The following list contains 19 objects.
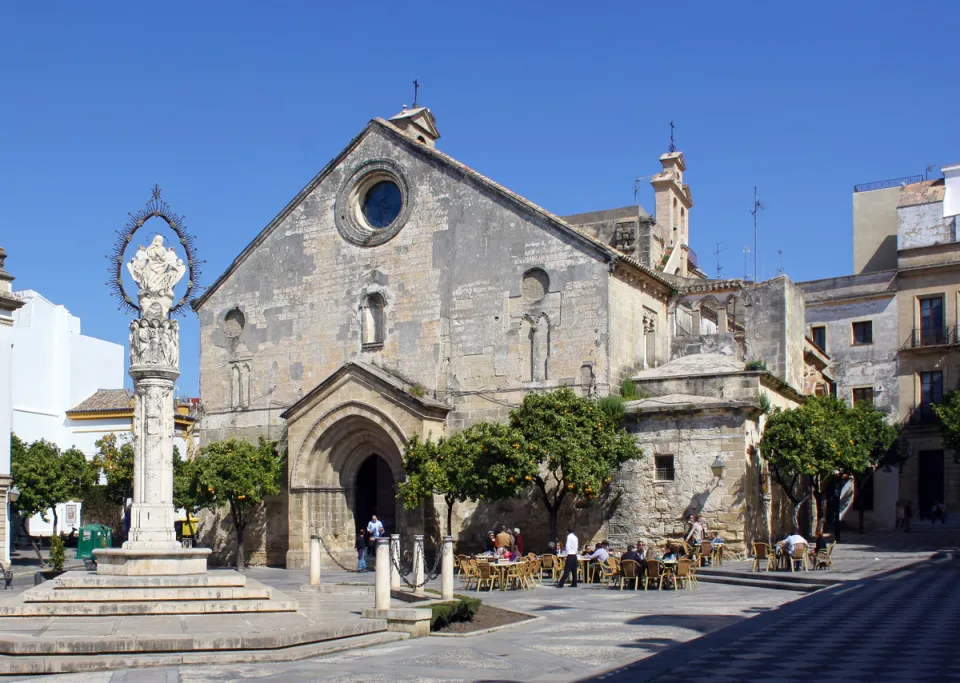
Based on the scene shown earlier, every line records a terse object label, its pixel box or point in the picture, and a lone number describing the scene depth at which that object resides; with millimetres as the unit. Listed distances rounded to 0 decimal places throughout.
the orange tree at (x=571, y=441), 25531
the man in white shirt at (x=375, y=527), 29042
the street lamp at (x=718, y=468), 26312
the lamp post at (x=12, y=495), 31391
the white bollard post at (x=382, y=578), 16672
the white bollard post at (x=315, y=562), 22594
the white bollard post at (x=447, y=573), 18703
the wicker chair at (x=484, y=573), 23516
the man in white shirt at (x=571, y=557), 23438
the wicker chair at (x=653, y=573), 22297
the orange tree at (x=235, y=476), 30297
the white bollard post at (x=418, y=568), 20141
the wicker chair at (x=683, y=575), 22062
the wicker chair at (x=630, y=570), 22531
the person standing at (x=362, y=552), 29219
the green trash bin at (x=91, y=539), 34469
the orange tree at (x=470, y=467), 25766
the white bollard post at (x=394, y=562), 21167
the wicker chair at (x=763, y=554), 24047
